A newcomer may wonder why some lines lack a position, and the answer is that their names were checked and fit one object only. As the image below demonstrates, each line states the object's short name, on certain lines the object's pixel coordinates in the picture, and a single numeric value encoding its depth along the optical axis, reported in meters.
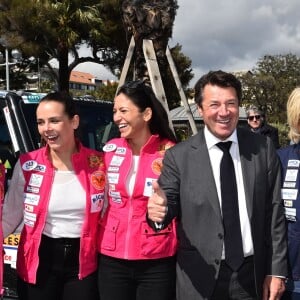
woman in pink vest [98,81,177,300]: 2.72
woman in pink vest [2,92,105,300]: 2.72
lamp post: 16.52
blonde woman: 2.71
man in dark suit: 2.44
